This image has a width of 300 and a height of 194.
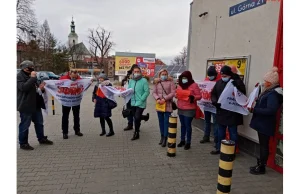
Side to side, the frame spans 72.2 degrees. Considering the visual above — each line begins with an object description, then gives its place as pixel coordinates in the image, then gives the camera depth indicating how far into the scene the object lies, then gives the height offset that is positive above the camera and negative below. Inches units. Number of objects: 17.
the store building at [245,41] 155.5 +35.4
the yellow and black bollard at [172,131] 171.3 -45.1
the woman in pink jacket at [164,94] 199.5 -16.9
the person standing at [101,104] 228.2 -31.7
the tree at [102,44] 1814.6 +274.1
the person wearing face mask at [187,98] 186.7 -17.9
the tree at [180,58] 2094.6 +213.6
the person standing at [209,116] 200.0 -40.0
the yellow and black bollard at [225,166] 106.7 -45.9
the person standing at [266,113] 136.4 -22.3
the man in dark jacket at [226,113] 166.9 -28.0
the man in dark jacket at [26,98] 180.2 -22.9
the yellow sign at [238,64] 185.0 +14.6
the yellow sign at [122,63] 935.0 +58.1
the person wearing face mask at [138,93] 217.3 -17.3
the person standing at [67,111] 223.9 -40.9
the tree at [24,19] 1059.3 +284.3
